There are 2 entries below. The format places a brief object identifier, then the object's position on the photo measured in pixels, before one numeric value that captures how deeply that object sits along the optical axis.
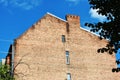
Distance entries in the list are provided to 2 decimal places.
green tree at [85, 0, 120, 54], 10.76
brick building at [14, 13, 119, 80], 23.54
